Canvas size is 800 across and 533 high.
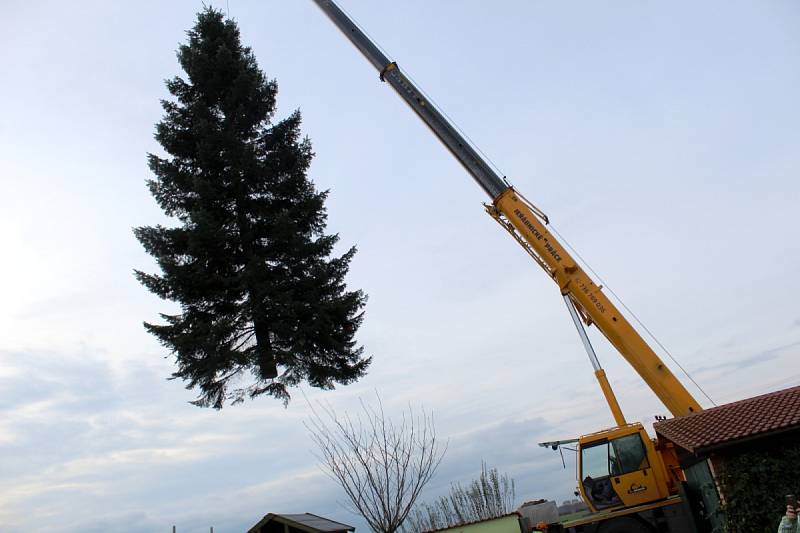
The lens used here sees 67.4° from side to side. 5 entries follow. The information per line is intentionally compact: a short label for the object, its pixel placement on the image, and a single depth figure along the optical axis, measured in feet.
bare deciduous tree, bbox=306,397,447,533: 41.68
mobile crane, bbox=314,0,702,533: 42.86
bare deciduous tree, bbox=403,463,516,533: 70.54
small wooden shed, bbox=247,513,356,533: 47.37
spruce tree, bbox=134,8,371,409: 51.72
